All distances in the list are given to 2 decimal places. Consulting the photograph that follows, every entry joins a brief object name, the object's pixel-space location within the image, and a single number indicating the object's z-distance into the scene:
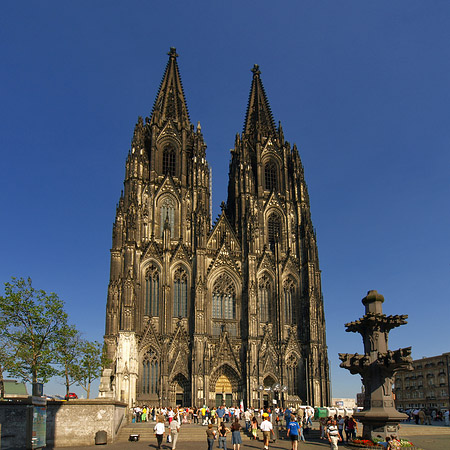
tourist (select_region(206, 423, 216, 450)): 21.23
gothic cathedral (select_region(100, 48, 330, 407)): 50.56
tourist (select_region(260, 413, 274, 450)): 23.12
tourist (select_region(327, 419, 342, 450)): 19.92
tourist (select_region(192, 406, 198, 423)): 42.42
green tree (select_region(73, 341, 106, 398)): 46.06
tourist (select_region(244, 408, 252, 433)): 32.82
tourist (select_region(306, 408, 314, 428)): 34.65
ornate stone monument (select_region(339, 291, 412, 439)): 22.50
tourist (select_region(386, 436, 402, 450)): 19.47
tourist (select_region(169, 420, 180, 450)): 23.80
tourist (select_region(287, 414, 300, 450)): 21.70
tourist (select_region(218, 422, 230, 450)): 22.25
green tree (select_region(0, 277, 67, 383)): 37.81
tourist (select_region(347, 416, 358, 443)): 25.96
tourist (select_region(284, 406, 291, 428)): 29.79
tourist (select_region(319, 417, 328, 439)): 29.03
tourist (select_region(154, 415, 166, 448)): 23.67
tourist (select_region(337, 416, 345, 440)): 27.49
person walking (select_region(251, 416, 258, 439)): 29.39
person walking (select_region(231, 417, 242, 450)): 21.80
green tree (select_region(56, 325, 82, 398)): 40.00
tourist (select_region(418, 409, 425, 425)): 40.38
